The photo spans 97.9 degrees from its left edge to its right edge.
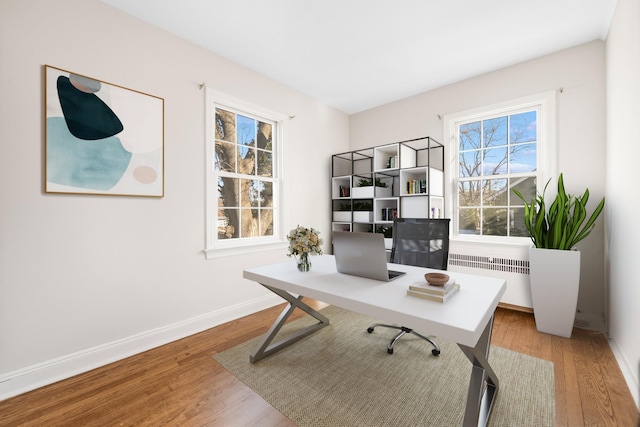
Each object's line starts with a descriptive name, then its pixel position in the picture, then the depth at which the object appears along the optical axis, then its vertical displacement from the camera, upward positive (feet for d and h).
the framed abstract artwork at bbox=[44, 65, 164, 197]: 6.34 +1.90
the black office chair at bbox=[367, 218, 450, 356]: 7.38 -0.88
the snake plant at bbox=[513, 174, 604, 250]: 8.00 -0.25
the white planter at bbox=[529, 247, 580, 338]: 7.88 -2.17
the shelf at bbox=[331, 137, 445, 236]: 11.27 +1.25
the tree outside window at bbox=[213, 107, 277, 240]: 9.84 +1.44
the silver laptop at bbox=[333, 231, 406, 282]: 5.22 -0.83
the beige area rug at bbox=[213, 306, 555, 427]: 5.08 -3.66
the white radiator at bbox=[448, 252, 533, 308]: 9.71 -2.13
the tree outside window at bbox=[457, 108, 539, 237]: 10.16 +1.66
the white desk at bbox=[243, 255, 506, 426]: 3.64 -1.38
